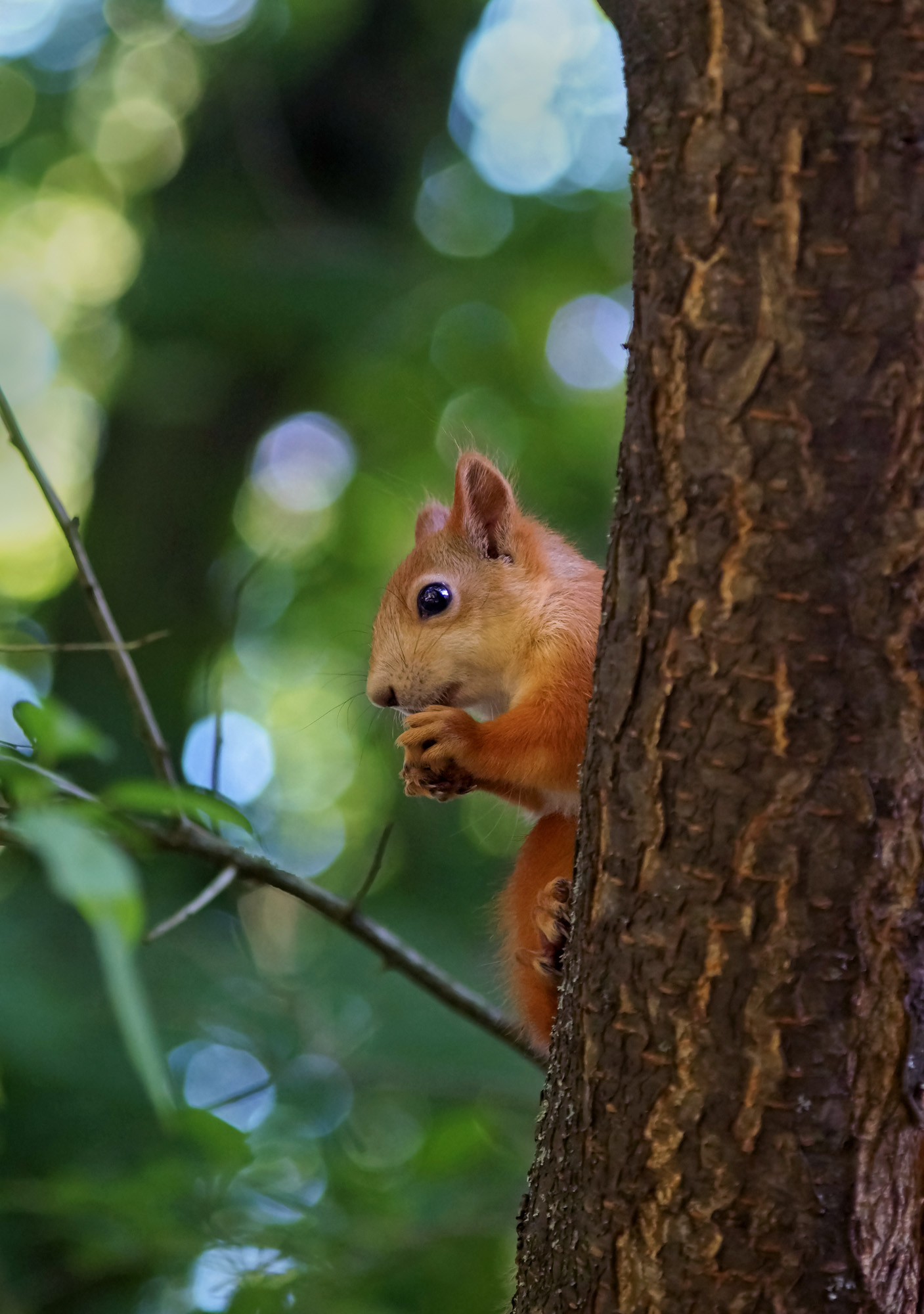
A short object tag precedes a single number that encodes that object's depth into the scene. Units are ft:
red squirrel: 11.81
